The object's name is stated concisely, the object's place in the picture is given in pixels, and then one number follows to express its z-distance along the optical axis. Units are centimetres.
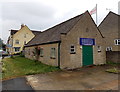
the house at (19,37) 4112
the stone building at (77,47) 1267
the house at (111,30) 2191
